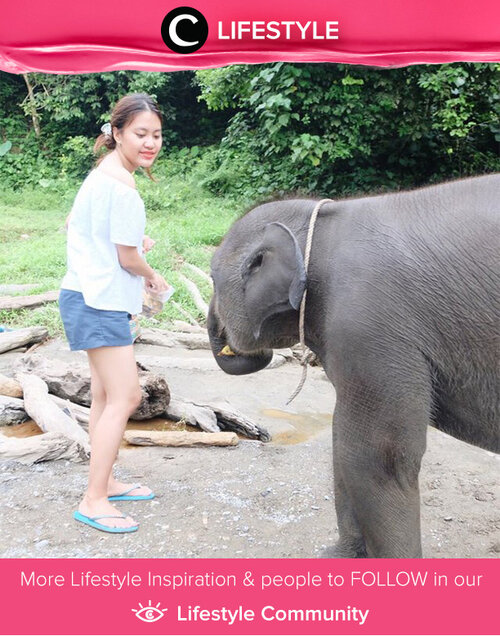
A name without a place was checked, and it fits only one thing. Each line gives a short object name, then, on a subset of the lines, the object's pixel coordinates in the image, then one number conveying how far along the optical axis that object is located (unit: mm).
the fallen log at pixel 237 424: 4848
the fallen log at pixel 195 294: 8164
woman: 3070
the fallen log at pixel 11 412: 4855
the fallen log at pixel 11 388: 5172
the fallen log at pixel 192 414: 4859
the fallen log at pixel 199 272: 9008
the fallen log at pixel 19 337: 6680
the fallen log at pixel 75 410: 4898
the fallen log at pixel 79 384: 5008
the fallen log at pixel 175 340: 7141
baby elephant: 2416
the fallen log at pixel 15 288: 8602
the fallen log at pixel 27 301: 7895
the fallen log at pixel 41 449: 4102
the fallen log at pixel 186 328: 7653
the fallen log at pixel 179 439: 4516
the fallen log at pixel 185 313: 7914
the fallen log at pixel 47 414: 4469
